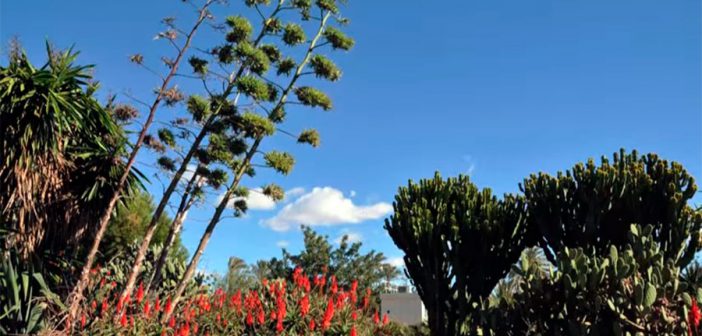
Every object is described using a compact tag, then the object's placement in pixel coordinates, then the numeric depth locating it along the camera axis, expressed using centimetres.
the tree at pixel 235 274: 2267
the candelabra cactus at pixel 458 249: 721
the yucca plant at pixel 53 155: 813
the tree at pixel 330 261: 2769
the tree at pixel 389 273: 3216
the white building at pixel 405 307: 2419
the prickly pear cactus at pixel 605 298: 527
